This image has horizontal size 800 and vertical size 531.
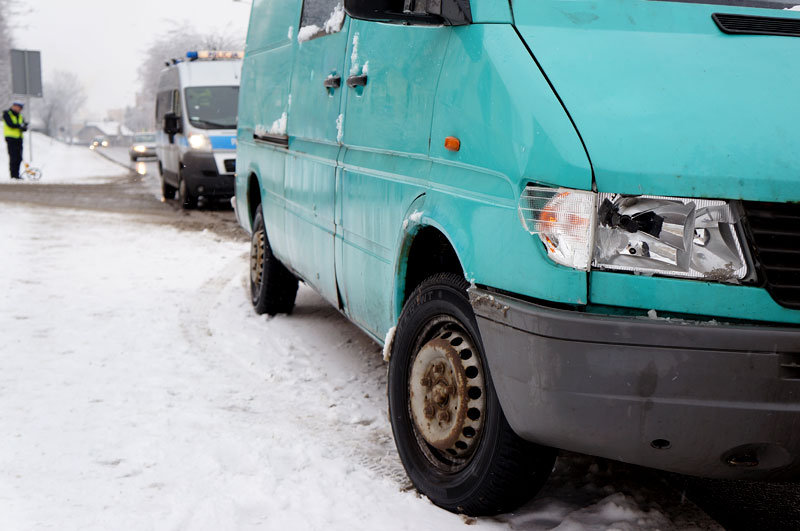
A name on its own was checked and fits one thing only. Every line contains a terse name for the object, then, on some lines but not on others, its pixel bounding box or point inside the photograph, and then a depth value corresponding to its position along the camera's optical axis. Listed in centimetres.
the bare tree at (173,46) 7600
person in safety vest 2186
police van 1488
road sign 2623
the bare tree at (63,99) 14375
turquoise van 243
